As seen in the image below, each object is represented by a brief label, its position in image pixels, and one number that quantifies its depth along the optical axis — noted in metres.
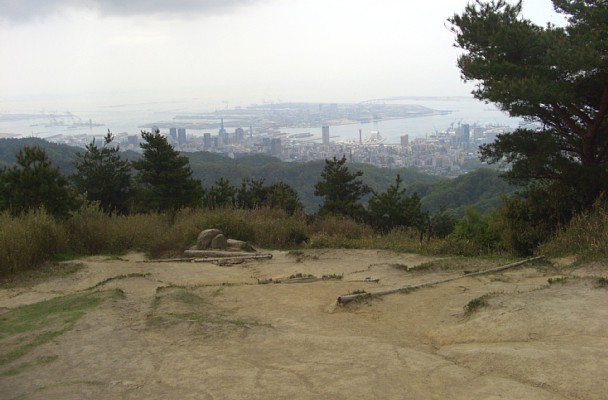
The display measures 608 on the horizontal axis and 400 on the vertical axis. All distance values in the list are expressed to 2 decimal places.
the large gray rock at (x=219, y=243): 10.27
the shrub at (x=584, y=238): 6.55
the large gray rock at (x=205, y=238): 10.32
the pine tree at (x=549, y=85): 9.40
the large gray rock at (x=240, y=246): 10.33
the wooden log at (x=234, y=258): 9.34
